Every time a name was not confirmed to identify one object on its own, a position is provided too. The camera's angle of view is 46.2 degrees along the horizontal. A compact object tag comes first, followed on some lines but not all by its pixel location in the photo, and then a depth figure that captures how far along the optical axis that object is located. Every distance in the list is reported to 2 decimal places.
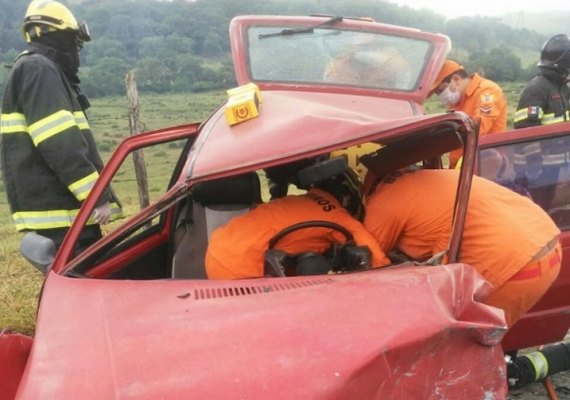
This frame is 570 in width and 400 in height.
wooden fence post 6.96
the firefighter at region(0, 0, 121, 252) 3.40
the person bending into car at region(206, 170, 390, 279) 2.44
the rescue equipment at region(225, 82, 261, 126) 2.52
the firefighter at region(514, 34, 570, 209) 5.84
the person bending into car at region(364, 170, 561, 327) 2.53
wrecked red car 1.78
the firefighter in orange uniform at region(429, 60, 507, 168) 5.51
